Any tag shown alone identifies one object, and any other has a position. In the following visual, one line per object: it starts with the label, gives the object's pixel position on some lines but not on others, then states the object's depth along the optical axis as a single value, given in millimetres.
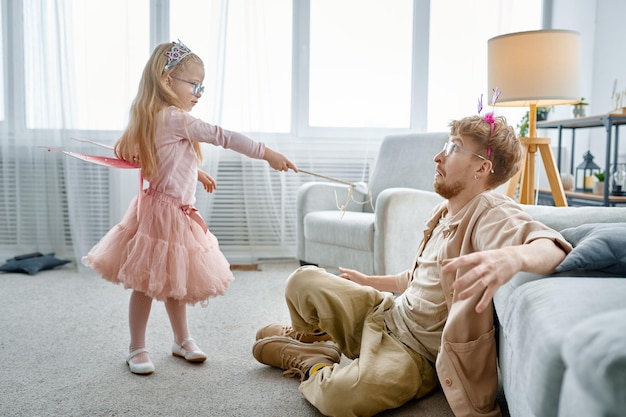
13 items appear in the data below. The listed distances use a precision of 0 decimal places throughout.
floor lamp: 2777
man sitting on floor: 1258
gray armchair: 2678
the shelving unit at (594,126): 3006
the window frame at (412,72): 4070
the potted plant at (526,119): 3910
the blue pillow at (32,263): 3535
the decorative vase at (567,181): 3633
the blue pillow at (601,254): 1134
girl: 1891
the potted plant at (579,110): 3698
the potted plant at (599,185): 3273
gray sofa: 667
